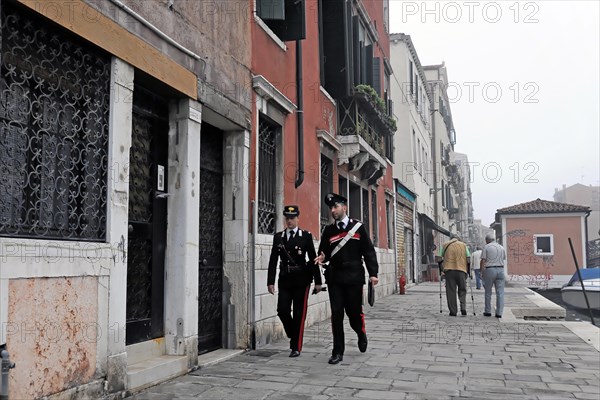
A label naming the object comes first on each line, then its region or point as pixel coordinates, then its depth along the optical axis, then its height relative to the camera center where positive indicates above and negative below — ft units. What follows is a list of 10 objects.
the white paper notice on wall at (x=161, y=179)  18.99 +2.48
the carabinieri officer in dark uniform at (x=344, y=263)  21.39 -0.39
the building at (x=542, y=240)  93.30 +1.91
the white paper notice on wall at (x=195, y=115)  19.64 +4.73
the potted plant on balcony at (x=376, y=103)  41.17 +11.56
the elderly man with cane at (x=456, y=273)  37.73 -1.36
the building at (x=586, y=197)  269.23 +29.69
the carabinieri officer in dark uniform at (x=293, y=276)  22.07 -0.89
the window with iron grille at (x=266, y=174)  26.30 +3.70
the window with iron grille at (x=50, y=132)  12.64 +2.91
